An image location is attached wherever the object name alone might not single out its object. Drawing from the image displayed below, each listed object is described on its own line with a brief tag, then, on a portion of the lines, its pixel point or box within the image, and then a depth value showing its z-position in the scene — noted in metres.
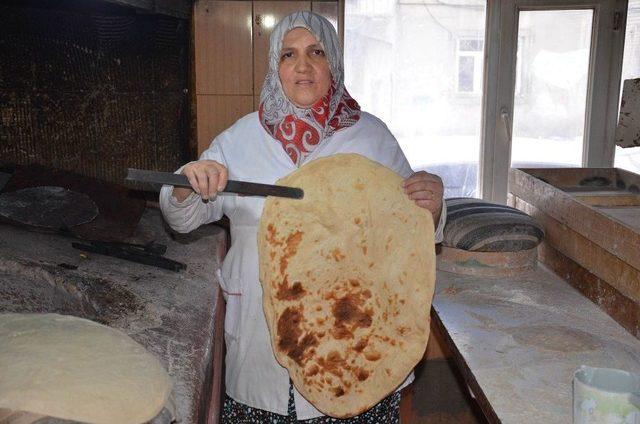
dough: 1.10
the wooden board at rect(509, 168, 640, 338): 1.97
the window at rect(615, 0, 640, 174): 3.61
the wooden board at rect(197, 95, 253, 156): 3.36
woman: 1.60
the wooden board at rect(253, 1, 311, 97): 3.28
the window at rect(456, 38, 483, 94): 3.57
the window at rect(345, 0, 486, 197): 3.51
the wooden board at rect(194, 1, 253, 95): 3.28
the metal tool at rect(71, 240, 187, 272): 2.26
